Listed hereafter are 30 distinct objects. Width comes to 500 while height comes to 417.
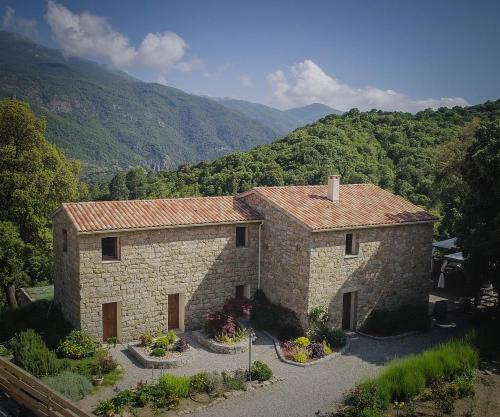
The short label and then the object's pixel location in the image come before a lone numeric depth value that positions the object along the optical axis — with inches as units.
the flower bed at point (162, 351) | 643.5
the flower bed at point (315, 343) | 678.5
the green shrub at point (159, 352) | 661.3
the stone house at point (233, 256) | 692.1
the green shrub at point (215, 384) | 570.9
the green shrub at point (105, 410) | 501.0
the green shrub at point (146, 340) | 692.7
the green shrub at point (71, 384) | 538.6
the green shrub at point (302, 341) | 698.8
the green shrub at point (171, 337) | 703.2
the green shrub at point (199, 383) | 569.3
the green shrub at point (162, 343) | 687.1
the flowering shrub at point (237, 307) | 773.9
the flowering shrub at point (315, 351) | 687.7
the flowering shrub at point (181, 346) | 683.3
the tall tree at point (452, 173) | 1158.3
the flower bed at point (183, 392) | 522.4
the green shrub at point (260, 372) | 607.5
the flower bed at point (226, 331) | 701.9
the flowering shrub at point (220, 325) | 726.5
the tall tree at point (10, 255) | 903.1
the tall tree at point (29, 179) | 928.9
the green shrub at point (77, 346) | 648.4
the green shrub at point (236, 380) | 578.6
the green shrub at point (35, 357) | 582.2
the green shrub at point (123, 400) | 515.8
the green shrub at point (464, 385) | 561.3
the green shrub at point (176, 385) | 547.2
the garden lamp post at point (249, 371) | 606.8
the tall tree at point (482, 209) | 717.3
